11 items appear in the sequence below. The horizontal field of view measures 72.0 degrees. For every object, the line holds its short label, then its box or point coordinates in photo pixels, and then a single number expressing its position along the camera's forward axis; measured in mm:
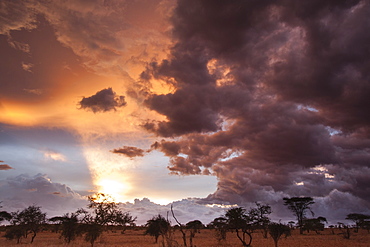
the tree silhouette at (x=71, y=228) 41556
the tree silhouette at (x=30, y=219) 48781
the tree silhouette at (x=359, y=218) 89438
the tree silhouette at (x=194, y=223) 94706
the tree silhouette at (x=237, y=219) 37625
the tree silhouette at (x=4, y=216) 88175
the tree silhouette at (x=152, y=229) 48953
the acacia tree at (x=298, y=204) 88250
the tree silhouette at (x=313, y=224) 79038
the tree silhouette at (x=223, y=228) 40206
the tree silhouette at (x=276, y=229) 36500
